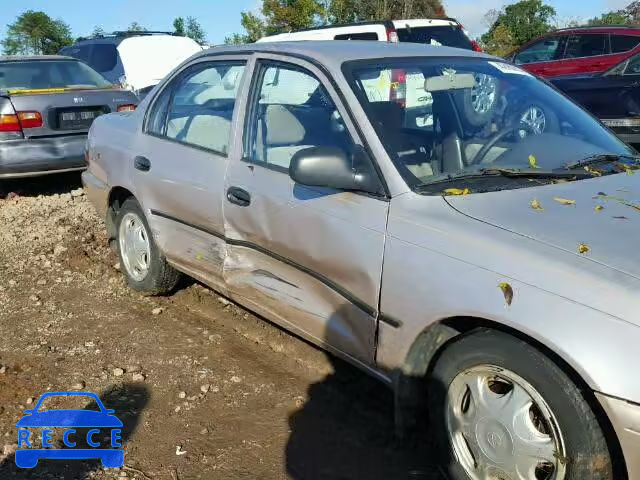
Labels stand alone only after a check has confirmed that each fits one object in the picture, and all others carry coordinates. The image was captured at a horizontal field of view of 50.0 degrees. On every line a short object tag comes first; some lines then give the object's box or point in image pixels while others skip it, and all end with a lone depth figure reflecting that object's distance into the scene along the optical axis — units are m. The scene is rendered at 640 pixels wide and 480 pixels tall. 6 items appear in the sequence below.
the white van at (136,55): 11.19
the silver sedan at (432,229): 2.21
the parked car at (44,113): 7.27
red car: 11.62
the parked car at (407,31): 9.97
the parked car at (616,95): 8.23
